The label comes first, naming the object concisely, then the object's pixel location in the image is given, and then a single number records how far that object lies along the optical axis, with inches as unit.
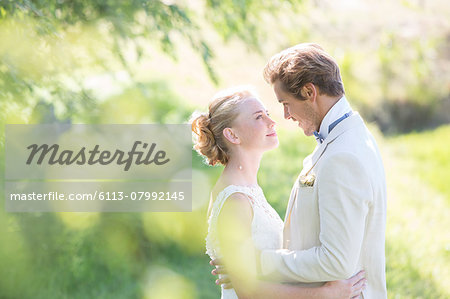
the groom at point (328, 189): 153.8
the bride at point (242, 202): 160.1
